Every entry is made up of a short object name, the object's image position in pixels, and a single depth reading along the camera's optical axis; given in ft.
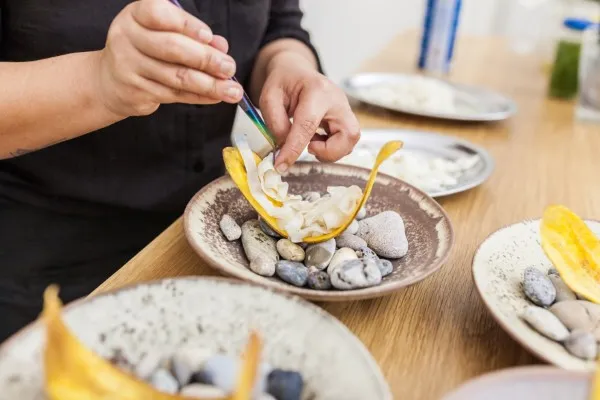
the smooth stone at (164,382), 1.15
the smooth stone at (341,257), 1.68
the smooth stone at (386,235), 1.82
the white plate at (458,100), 3.45
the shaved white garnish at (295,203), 1.87
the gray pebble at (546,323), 1.43
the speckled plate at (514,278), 1.39
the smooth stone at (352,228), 1.91
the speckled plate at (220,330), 1.18
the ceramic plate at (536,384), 1.16
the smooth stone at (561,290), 1.64
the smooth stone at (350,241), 1.84
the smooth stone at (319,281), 1.60
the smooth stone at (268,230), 1.89
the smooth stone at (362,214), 2.02
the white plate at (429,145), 2.84
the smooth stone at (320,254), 1.74
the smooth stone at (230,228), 1.83
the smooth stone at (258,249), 1.67
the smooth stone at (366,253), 1.78
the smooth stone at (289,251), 1.79
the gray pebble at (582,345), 1.39
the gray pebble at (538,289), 1.60
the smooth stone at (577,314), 1.49
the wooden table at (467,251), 1.53
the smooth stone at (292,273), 1.63
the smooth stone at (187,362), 1.20
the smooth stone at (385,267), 1.70
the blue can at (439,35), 4.27
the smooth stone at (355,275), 1.56
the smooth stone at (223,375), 1.17
